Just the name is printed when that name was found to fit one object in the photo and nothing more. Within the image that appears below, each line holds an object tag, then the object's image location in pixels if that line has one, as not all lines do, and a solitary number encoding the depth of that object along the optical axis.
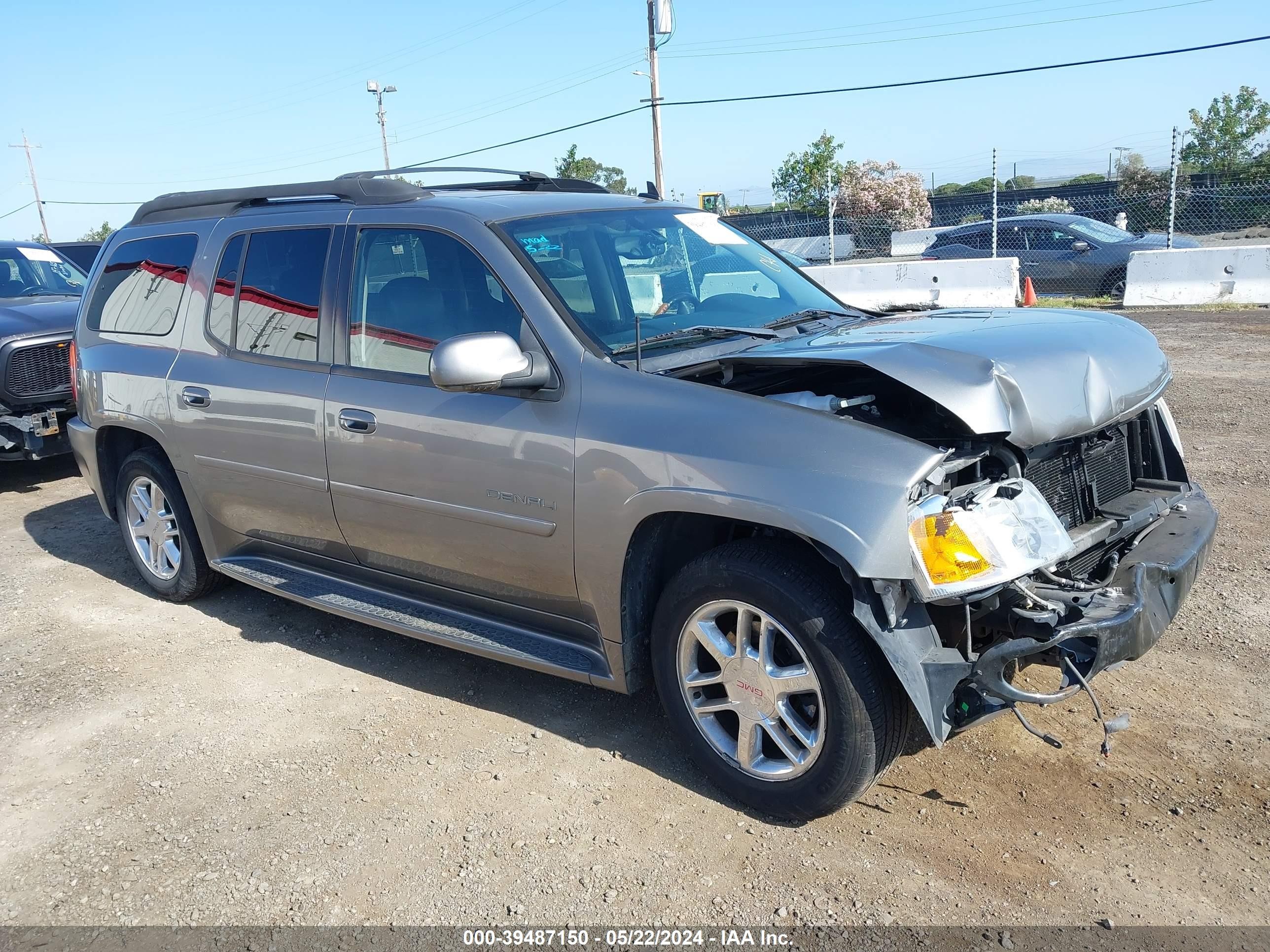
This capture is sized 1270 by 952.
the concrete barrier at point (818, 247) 24.44
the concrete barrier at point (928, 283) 15.35
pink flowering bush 28.42
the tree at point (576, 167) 36.88
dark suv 7.90
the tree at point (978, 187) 40.53
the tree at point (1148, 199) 21.28
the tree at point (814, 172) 34.16
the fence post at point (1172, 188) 15.12
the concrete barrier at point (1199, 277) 13.98
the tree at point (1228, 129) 34.03
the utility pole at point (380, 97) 43.88
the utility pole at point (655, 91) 29.03
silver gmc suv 2.98
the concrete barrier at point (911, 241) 23.86
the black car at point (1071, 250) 15.68
